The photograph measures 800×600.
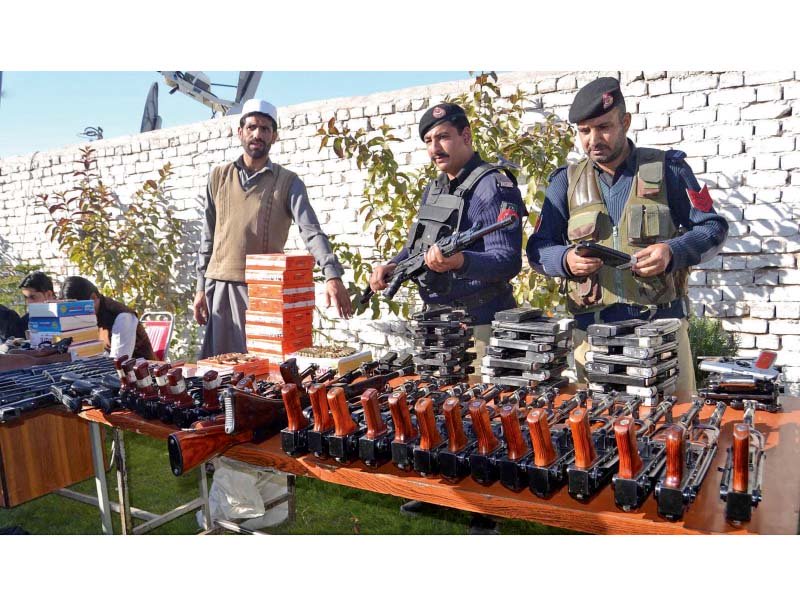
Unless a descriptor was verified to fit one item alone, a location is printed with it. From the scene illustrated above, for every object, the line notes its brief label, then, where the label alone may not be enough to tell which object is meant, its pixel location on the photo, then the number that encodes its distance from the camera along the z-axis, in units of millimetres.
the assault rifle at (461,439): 1688
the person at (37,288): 4434
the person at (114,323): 4297
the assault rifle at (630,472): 1456
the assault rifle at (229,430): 1984
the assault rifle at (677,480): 1401
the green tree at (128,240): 7691
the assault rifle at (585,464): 1520
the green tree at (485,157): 4867
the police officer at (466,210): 2945
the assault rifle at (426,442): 1729
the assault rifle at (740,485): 1368
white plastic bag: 3467
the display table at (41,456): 3342
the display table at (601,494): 1430
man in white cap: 4250
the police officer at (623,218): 2564
